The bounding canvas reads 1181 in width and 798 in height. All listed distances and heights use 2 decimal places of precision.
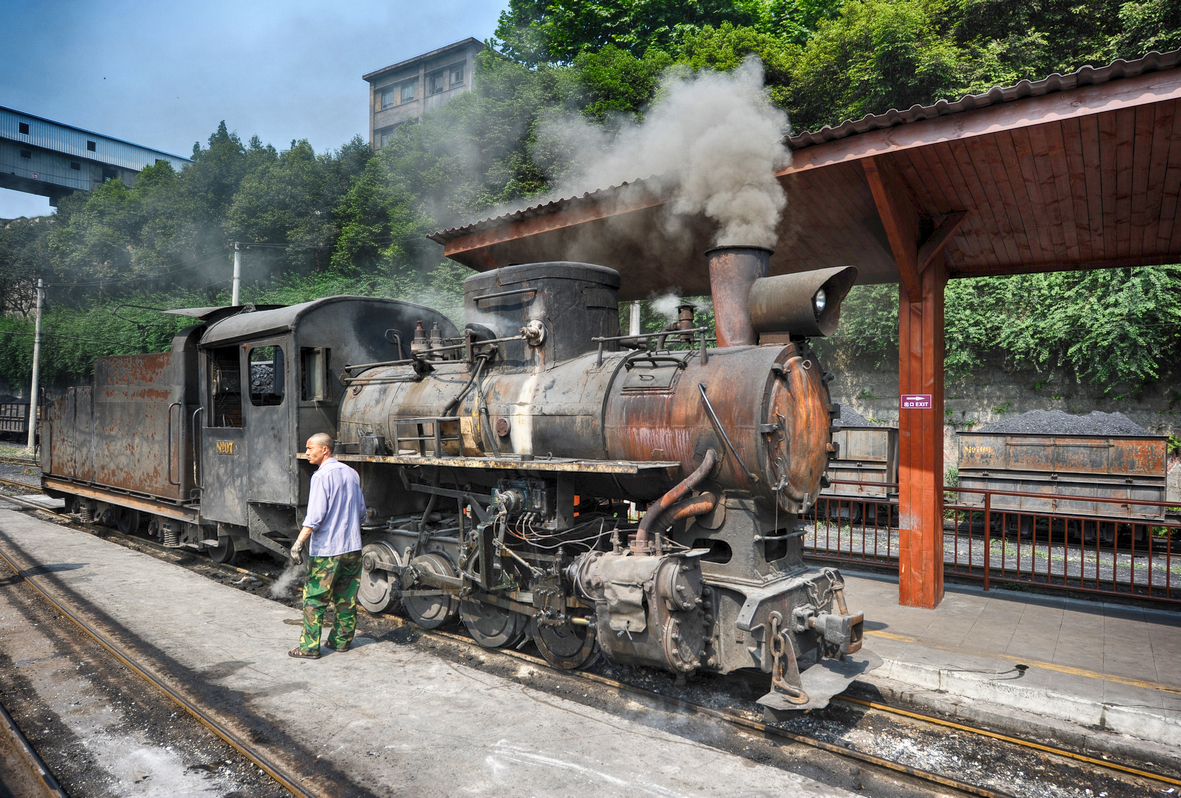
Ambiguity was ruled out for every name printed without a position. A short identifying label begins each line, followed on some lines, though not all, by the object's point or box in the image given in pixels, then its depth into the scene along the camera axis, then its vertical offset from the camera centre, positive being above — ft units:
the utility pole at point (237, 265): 61.65 +12.60
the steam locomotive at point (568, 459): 14.14 -1.38
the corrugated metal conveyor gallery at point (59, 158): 157.38 +59.32
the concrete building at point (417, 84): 156.35 +75.54
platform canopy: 15.66 +6.06
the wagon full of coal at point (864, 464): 43.50 -3.99
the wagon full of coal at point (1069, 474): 36.37 -3.98
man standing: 17.69 -3.77
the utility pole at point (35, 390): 82.94 +1.66
